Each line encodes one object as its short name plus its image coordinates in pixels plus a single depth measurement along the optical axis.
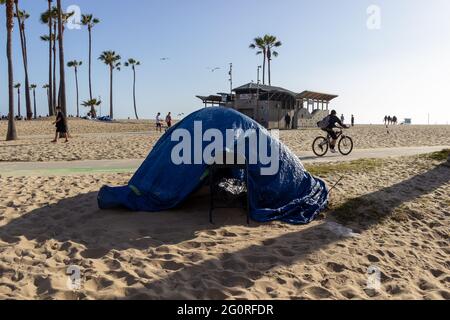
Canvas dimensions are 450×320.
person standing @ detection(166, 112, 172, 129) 32.70
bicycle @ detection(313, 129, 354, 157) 15.24
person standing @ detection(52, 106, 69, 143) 19.81
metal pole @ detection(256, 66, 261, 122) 42.20
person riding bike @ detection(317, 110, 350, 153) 14.63
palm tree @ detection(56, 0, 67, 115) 24.92
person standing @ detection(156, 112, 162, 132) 34.25
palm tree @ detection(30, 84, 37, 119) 98.62
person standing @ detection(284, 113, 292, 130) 40.91
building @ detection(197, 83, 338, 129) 42.22
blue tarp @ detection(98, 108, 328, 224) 6.98
